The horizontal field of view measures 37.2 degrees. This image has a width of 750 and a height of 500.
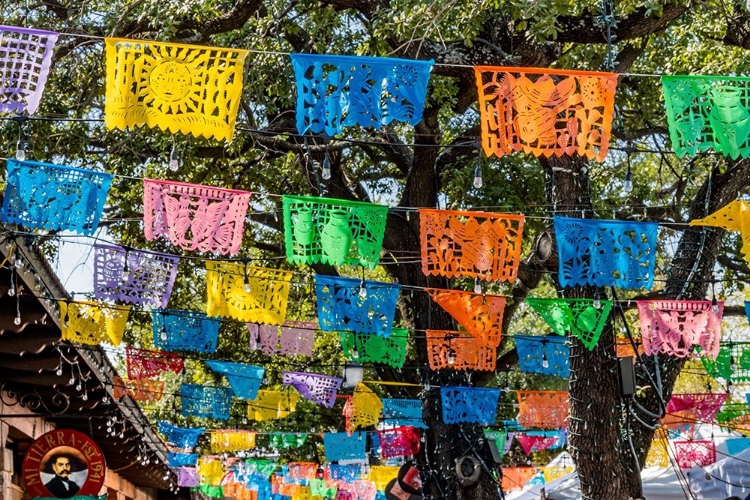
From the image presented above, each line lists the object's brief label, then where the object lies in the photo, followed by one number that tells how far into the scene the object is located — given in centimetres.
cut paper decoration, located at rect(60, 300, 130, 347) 1090
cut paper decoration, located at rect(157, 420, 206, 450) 1794
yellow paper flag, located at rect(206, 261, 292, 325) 1120
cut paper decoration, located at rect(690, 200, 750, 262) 893
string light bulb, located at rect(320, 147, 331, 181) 789
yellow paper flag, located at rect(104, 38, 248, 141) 740
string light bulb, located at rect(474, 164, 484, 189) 809
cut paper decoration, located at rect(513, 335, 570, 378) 1405
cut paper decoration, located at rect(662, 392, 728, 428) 1701
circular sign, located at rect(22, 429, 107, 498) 1077
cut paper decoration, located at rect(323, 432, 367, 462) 1772
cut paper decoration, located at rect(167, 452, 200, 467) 1935
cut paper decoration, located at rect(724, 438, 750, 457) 1736
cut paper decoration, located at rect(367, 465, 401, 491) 2086
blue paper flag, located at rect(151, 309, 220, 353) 1331
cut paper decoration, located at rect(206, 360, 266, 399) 1424
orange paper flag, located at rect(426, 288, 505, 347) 1158
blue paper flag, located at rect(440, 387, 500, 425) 1398
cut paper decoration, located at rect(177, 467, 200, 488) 2095
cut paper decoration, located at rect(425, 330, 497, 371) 1326
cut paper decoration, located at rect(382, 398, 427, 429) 1627
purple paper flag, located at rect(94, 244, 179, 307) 1015
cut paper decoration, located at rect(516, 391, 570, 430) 1619
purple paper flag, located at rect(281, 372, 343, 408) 1543
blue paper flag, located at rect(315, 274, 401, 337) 1169
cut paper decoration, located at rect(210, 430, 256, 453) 1862
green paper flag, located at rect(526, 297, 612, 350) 1043
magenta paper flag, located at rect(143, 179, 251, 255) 888
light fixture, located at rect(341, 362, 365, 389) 1567
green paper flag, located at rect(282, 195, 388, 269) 915
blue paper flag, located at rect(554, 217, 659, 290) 959
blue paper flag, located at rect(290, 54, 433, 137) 784
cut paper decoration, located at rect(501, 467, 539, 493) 2106
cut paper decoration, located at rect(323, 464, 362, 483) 1998
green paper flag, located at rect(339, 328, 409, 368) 1323
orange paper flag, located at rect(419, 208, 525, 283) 983
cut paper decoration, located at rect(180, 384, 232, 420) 1609
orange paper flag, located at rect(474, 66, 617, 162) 802
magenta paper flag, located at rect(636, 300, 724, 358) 1088
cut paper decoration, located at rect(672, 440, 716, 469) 1730
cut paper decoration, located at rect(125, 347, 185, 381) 1460
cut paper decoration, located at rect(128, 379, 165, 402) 1473
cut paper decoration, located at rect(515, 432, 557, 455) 2047
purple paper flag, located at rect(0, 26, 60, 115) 719
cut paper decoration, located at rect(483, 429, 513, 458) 1858
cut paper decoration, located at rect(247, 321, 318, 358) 1402
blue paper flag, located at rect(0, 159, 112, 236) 828
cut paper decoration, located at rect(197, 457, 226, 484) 2002
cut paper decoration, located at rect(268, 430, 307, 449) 2059
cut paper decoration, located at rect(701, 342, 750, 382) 1314
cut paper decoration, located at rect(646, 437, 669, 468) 1862
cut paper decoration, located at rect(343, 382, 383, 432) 1625
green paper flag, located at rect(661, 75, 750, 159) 792
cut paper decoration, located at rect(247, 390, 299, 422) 1669
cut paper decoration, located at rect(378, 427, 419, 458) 1714
